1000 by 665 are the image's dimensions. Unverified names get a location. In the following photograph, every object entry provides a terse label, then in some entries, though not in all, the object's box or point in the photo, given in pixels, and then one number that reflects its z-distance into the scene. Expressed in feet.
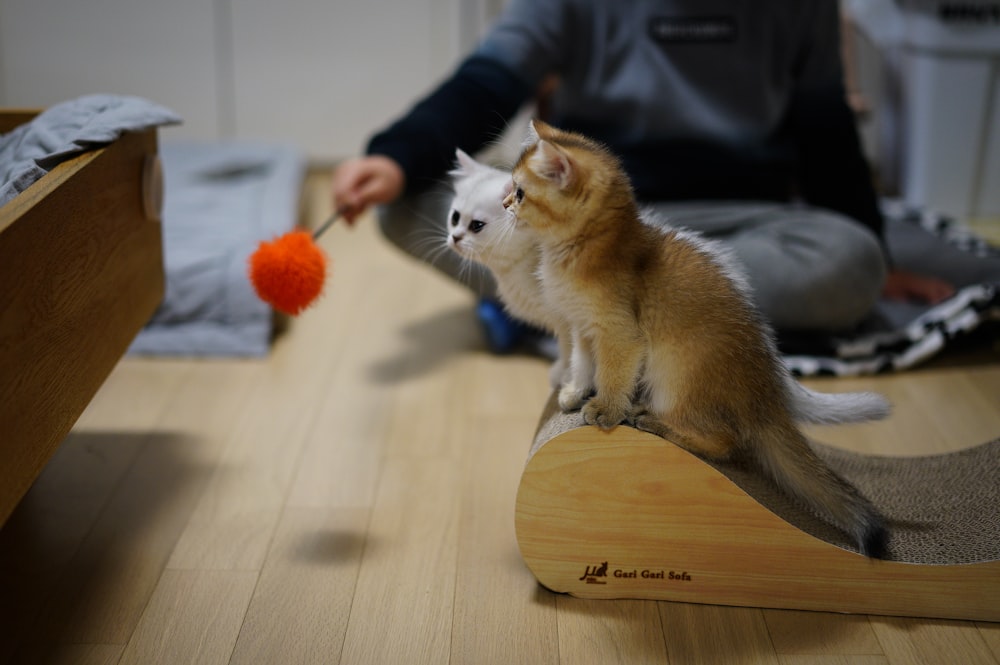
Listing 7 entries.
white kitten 4.14
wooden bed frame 3.38
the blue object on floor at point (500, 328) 6.73
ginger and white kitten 3.79
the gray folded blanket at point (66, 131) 4.14
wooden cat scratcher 3.90
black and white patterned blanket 6.33
